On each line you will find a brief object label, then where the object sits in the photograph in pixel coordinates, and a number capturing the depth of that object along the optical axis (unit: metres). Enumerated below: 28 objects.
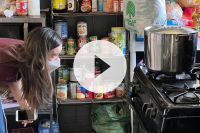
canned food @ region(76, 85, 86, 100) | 3.11
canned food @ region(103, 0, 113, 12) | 2.98
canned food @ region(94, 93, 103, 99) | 3.11
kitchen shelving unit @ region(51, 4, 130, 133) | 3.08
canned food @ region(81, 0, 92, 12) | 2.98
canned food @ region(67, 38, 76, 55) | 3.03
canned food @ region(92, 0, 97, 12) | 3.00
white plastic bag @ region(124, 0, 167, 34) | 2.57
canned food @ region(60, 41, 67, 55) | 3.04
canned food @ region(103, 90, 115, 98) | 3.13
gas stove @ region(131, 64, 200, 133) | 1.43
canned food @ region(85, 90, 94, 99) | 3.13
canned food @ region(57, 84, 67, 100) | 3.05
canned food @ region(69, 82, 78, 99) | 3.10
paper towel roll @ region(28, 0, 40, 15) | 2.84
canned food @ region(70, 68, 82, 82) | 3.14
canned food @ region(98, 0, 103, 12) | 3.00
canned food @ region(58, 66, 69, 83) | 3.13
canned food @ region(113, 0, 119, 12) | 2.97
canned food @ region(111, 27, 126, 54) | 3.00
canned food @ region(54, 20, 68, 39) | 3.02
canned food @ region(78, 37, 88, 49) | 3.04
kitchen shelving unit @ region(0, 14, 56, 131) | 2.72
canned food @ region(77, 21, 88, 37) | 3.03
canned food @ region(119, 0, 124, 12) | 2.97
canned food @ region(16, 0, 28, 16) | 2.83
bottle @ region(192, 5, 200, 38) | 3.03
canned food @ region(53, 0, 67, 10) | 2.95
